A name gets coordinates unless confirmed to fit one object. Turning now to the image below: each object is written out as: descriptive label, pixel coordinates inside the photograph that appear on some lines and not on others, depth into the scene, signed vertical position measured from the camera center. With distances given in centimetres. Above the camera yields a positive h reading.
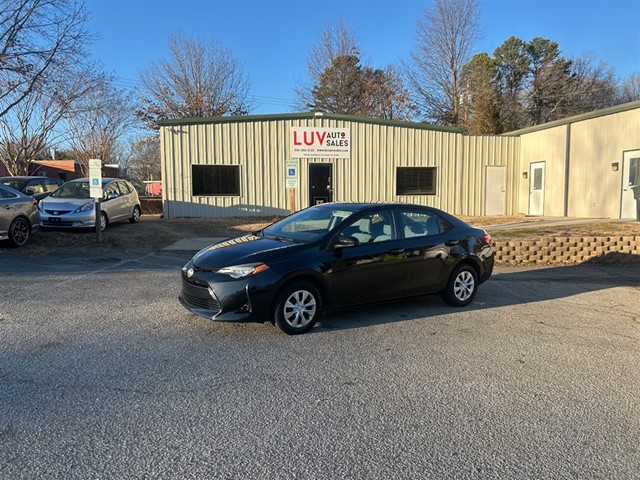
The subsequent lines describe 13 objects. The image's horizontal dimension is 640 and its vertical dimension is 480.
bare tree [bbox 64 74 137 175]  3731 +517
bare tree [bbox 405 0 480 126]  3456 +810
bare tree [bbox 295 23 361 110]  3881 +1196
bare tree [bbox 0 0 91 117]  1717 +560
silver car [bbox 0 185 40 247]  1030 -31
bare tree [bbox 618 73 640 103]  4088 +935
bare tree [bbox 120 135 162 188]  6359 +543
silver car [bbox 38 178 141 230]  1252 -9
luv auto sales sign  1848 +230
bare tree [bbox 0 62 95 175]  2681 +384
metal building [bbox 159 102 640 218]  1742 +140
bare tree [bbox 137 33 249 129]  3666 +782
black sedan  511 -75
